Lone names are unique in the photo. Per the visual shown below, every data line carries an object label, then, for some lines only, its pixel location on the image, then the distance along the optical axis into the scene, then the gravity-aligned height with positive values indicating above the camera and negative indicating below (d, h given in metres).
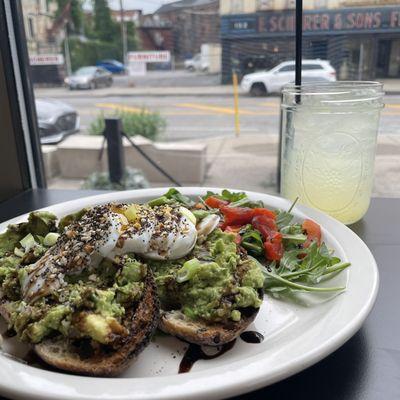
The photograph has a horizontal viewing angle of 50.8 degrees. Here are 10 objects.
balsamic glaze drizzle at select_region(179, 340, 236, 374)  0.19 -0.13
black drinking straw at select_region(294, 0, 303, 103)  0.32 +0.02
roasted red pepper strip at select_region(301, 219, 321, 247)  0.28 -0.12
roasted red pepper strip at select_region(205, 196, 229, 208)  0.33 -0.11
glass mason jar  0.31 -0.07
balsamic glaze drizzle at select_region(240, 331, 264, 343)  0.21 -0.13
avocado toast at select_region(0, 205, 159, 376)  0.18 -0.10
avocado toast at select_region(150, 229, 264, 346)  0.20 -0.11
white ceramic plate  0.16 -0.12
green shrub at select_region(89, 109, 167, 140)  1.07 -0.17
